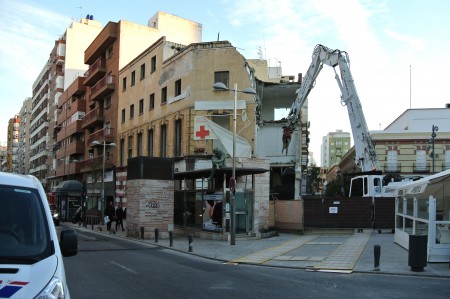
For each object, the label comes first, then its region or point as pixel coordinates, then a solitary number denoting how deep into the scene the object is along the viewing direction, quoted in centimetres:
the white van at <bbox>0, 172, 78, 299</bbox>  389
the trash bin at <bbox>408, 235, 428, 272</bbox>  1279
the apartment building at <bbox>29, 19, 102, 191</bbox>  7675
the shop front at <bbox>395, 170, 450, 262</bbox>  1408
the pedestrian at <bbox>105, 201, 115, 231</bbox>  3125
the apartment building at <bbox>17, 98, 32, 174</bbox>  12078
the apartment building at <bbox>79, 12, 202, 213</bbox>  4884
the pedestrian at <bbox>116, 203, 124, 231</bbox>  3070
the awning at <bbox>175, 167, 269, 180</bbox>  2282
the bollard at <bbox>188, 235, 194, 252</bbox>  1819
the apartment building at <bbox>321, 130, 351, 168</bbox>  16862
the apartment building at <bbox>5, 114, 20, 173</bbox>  13975
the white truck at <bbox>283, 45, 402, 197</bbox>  2622
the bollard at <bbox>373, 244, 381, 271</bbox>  1299
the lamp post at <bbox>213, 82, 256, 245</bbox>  2053
